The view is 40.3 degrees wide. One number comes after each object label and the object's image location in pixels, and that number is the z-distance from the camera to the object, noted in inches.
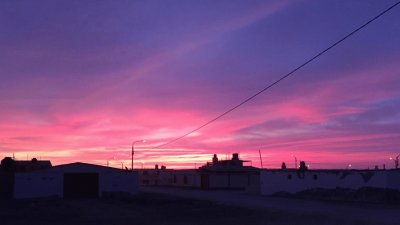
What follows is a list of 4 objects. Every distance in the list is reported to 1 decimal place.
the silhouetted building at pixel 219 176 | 3599.9
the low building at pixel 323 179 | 2102.6
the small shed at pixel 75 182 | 2453.2
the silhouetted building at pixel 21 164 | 3245.6
